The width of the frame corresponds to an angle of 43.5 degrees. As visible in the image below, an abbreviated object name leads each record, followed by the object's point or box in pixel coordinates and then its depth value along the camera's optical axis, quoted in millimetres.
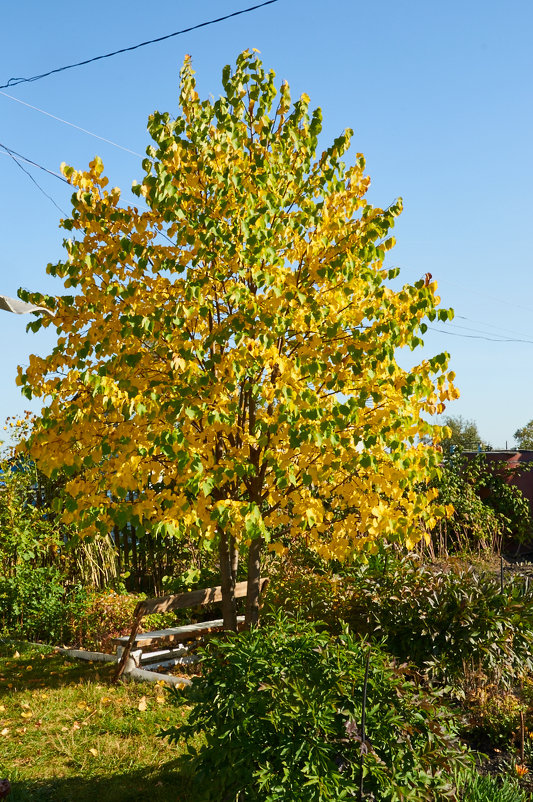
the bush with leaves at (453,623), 4891
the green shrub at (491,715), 4898
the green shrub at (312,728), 2891
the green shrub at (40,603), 7773
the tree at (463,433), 32562
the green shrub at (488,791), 3652
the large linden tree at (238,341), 4594
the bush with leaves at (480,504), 12594
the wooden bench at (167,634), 6234
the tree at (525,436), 38112
